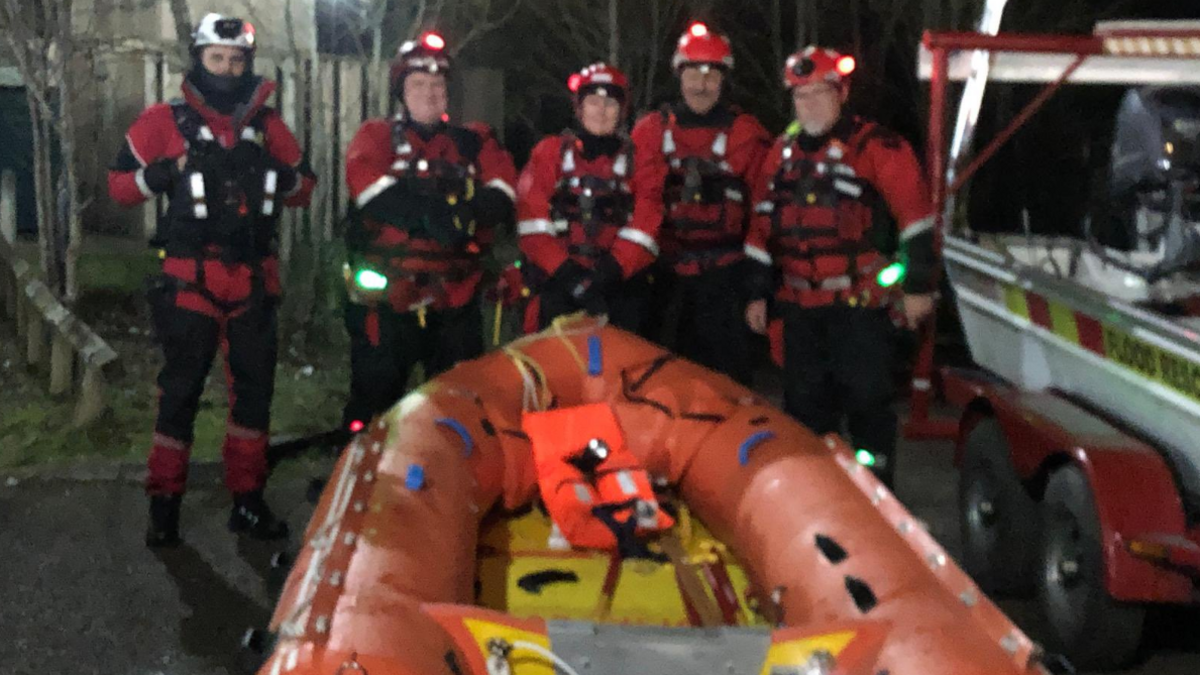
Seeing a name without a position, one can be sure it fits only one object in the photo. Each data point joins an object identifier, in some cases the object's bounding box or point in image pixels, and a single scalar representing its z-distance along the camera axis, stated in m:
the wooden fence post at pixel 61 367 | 6.09
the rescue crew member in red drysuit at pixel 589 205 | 4.54
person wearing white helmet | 4.13
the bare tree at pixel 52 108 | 6.12
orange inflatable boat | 2.52
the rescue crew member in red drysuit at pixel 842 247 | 4.35
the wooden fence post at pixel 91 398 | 5.62
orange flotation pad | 3.78
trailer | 3.26
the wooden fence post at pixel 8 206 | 7.81
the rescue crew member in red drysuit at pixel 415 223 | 4.44
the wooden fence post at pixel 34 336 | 6.62
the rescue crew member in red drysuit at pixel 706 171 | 4.77
